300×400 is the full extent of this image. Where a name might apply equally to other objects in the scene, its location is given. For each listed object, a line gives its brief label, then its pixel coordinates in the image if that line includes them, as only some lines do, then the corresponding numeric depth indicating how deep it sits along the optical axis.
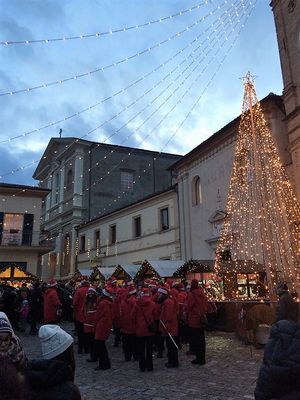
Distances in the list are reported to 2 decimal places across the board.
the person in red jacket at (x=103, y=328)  8.97
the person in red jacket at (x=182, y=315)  12.44
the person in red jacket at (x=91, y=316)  10.02
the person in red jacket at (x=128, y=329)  9.99
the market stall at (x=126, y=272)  20.62
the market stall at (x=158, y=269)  18.27
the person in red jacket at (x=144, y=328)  8.81
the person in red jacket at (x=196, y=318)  9.20
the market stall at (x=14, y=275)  23.06
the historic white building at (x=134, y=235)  26.16
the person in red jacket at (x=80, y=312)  11.50
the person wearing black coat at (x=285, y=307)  8.59
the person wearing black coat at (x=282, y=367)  2.60
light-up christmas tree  13.41
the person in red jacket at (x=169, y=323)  9.03
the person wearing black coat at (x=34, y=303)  15.46
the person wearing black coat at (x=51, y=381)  2.61
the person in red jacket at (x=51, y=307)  12.70
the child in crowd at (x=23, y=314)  16.61
